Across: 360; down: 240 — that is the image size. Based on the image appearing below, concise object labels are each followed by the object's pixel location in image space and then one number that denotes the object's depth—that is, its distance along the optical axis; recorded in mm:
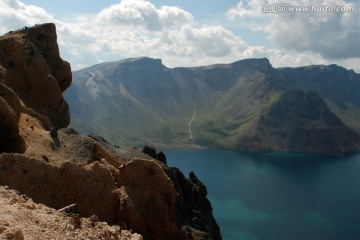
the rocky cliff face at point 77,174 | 26734
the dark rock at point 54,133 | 45138
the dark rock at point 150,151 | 55781
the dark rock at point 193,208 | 38122
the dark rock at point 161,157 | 58150
